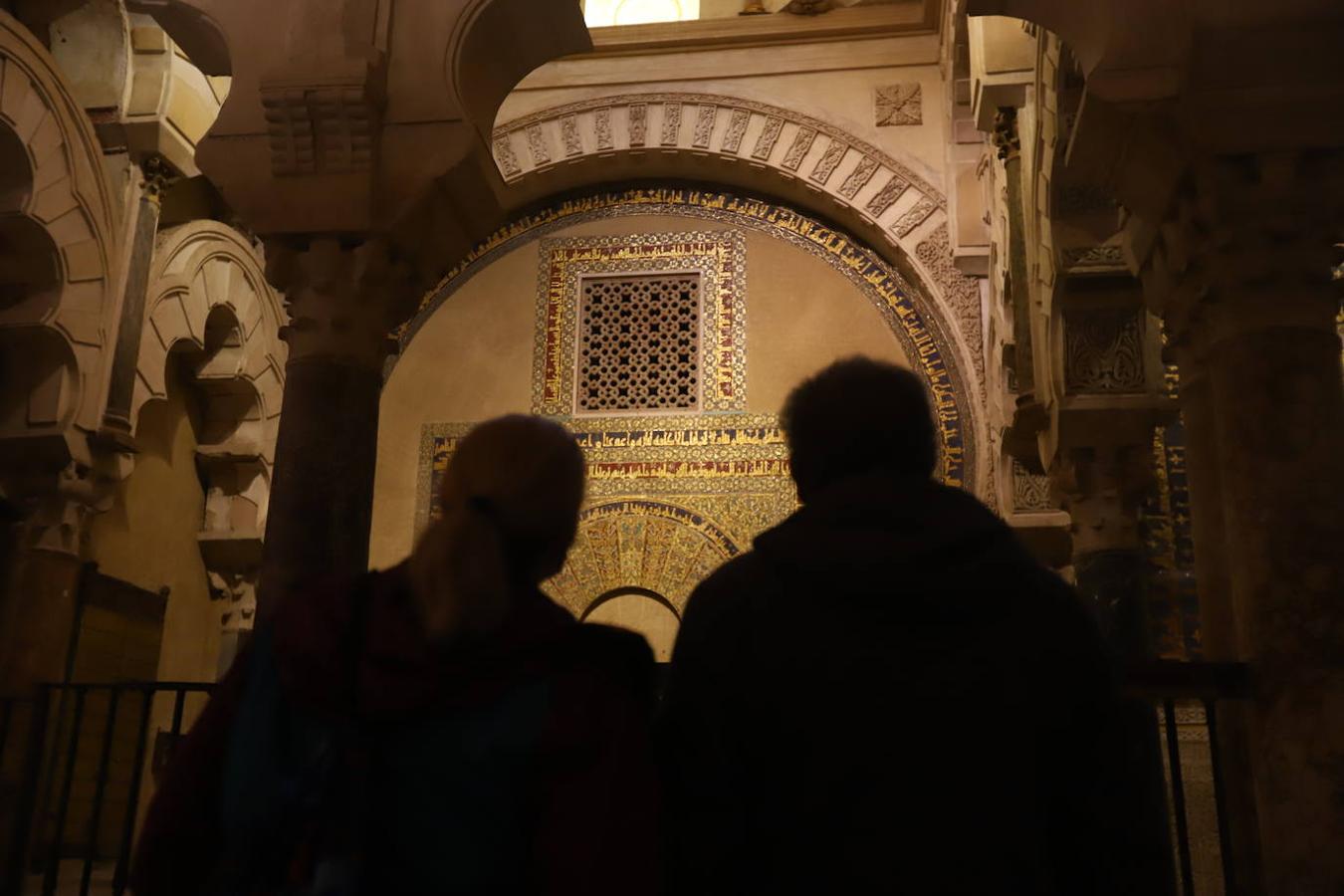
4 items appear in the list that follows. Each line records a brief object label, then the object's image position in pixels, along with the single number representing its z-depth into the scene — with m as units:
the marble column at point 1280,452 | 2.79
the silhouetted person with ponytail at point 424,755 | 1.11
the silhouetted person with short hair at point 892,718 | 1.18
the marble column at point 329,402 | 3.59
